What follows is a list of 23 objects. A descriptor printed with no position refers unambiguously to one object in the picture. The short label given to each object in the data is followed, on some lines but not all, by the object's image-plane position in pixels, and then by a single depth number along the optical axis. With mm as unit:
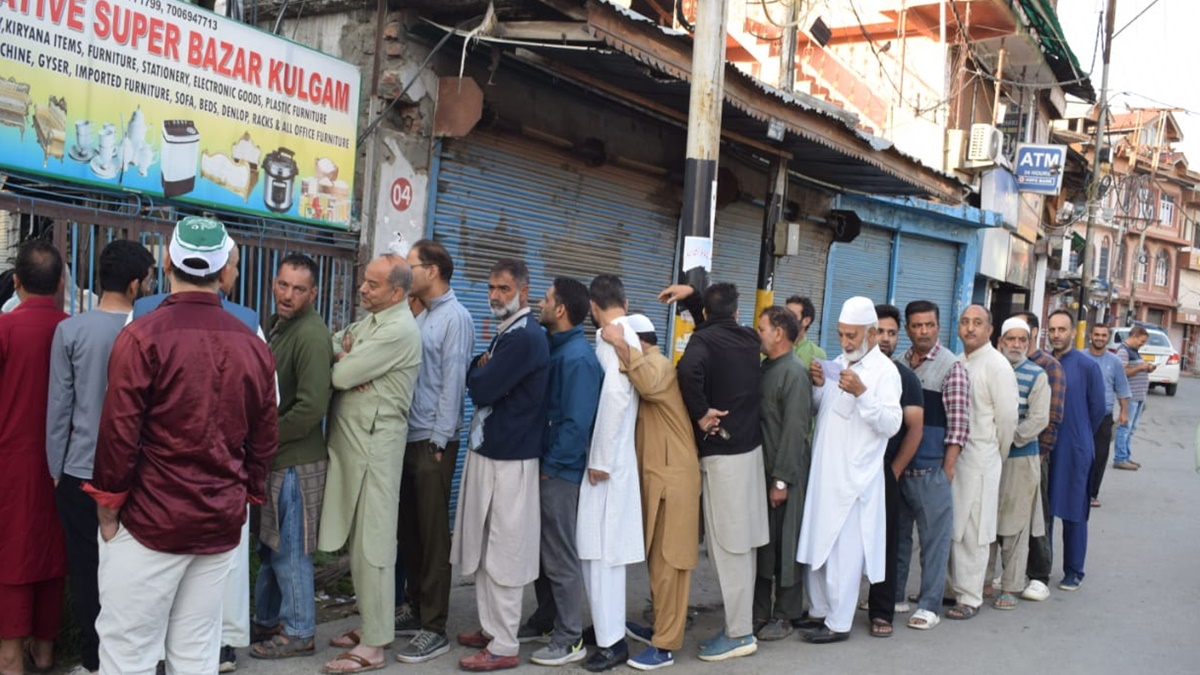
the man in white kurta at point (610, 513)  4812
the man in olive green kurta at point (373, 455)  4516
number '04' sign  6609
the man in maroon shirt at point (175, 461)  3086
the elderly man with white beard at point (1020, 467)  6359
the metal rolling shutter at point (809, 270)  12164
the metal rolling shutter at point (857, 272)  13453
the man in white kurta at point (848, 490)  5348
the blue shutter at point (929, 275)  15375
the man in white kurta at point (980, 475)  6082
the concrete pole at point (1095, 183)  19453
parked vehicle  27250
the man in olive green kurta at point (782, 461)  5332
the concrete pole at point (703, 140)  6109
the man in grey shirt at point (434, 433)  4809
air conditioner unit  16453
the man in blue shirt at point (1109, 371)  10297
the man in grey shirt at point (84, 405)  3814
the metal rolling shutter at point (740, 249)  10586
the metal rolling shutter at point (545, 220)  7289
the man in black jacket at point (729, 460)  5055
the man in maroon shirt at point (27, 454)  3953
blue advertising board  18609
